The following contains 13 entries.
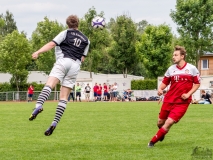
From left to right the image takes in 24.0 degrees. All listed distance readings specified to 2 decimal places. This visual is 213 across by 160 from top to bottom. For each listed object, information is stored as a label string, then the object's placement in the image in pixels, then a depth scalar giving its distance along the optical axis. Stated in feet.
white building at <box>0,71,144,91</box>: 184.79
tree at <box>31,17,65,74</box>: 196.85
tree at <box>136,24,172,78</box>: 209.36
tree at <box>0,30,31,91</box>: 197.16
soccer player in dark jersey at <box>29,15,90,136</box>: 33.91
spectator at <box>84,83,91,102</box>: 160.06
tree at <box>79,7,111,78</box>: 201.98
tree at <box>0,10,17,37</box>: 391.65
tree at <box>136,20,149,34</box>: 450.30
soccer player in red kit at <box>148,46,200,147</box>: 34.04
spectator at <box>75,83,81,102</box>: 155.49
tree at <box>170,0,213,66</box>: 209.36
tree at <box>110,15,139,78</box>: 220.02
